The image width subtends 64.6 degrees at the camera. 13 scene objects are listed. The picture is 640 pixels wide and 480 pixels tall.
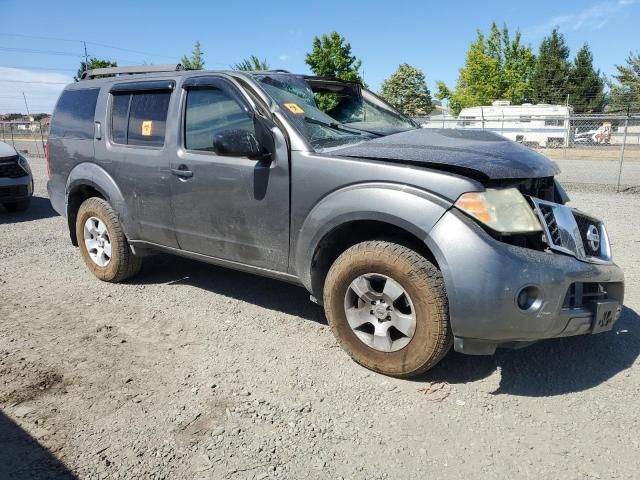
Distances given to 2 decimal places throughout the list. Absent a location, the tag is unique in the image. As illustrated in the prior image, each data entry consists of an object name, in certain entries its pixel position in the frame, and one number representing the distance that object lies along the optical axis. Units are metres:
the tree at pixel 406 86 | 62.19
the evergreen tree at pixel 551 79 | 48.44
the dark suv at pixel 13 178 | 8.66
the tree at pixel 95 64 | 34.02
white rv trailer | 26.36
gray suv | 2.71
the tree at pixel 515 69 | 41.41
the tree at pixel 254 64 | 20.72
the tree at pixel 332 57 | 26.42
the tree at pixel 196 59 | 29.97
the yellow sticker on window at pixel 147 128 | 4.30
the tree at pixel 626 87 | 42.62
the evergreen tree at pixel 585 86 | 48.66
